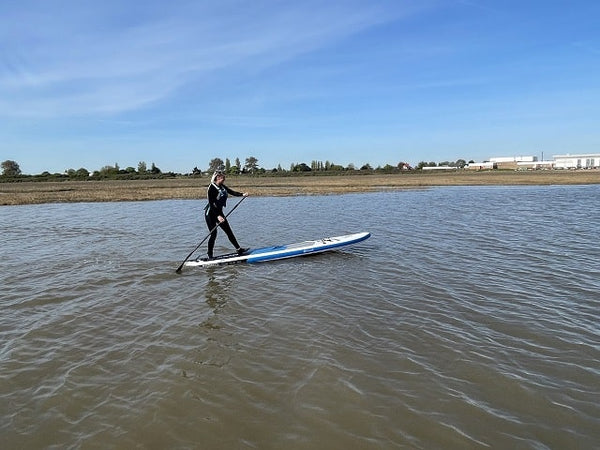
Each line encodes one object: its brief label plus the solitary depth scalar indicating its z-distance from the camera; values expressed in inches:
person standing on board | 475.9
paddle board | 474.9
